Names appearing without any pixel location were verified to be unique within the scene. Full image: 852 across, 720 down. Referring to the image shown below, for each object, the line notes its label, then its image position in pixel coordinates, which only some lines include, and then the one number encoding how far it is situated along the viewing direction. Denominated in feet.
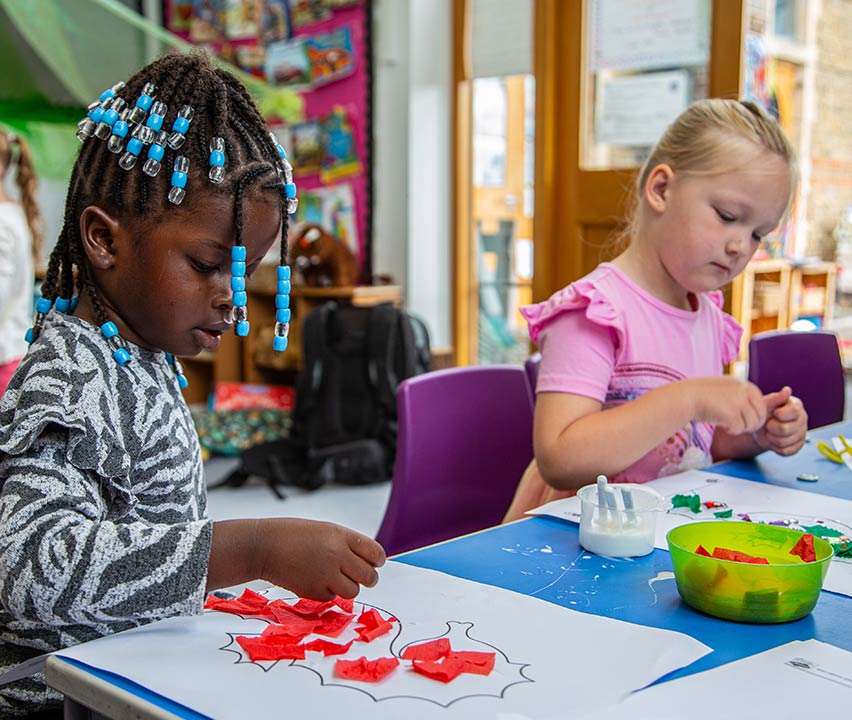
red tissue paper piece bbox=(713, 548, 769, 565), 2.63
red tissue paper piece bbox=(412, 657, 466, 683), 2.15
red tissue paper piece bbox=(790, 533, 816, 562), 2.65
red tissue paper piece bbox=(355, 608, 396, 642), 2.39
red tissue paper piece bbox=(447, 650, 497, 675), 2.19
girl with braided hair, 2.43
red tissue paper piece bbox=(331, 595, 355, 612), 2.56
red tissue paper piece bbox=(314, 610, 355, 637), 2.42
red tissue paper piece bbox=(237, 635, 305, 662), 2.27
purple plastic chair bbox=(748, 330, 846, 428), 6.63
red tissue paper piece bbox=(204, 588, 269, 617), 2.60
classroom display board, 12.86
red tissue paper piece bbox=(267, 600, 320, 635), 2.45
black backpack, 10.52
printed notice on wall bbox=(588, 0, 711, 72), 9.85
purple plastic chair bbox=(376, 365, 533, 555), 4.59
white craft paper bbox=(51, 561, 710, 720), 2.04
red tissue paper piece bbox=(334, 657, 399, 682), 2.17
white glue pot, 2.99
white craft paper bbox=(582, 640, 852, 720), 2.03
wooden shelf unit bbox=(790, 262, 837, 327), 10.90
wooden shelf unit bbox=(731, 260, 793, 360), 9.98
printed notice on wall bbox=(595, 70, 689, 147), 10.11
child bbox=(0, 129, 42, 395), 7.86
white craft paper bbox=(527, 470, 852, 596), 3.41
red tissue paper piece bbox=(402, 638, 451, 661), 2.26
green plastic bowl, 2.48
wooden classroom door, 9.84
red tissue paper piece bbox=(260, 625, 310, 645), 2.37
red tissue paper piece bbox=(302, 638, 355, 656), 2.30
